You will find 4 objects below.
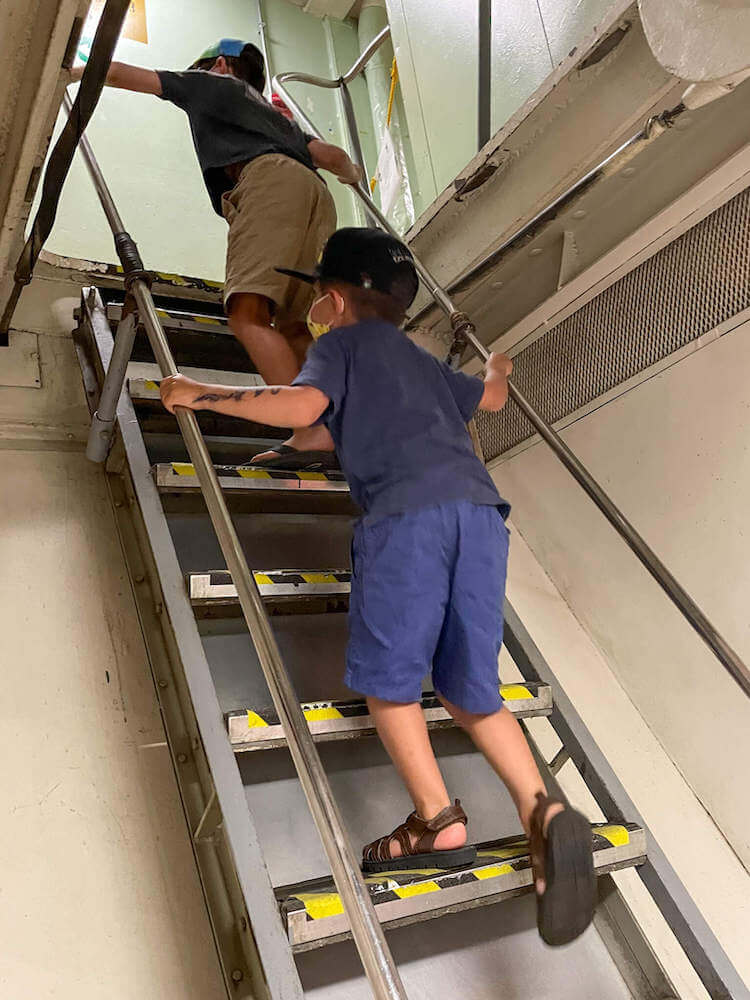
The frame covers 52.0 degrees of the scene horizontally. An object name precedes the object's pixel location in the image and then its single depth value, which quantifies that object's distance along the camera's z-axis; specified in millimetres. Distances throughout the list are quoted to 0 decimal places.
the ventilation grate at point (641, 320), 1842
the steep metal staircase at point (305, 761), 1089
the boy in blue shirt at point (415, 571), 1231
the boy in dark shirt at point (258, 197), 1887
